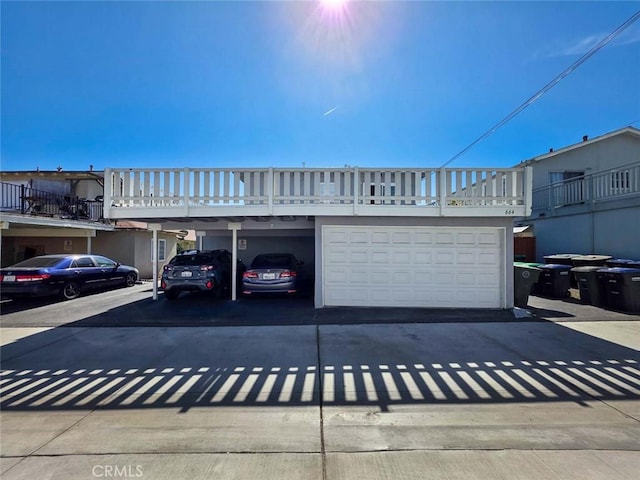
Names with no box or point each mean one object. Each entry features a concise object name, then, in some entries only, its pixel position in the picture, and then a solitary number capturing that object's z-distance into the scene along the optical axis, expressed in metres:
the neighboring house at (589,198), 11.91
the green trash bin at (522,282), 8.70
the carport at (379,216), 8.35
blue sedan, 9.33
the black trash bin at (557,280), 10.45
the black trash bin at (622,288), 8.14
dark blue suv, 9.31
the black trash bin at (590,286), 8.91
